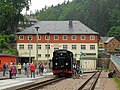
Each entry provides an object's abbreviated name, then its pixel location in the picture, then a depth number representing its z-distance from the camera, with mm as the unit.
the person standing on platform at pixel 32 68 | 37900
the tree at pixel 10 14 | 93869
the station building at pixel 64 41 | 99562
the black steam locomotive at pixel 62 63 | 42906
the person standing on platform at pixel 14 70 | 33300
